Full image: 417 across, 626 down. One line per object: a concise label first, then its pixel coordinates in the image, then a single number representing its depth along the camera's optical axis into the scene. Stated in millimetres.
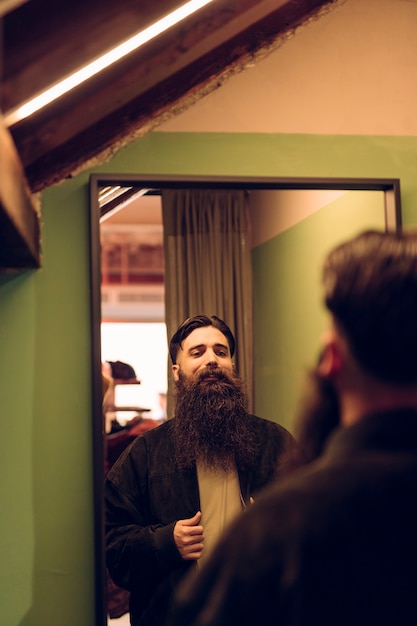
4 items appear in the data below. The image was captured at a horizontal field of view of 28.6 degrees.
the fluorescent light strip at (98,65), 1458
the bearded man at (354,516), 814
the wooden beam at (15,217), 1437
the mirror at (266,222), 2059
